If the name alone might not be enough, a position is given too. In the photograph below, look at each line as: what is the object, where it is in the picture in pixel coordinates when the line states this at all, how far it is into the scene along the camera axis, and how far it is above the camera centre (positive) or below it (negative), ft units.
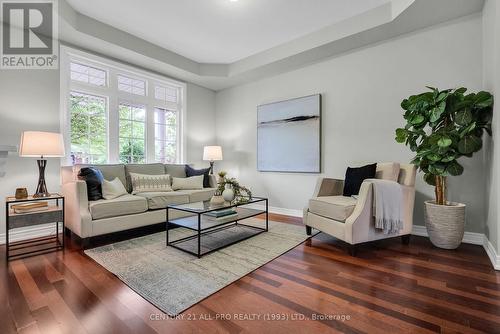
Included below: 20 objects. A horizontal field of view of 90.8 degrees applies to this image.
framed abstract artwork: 12.75 +1.60
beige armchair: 7.75 -1.51
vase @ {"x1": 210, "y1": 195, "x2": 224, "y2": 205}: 9.08 -1.33
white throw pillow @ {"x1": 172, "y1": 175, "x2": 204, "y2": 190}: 12.54 -0.97
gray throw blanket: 7.81 -1.30
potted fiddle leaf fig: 7.60 +0.79
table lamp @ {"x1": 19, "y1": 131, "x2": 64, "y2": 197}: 8.19 +0.56
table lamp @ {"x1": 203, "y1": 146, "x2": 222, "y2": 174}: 15.15 +0.69
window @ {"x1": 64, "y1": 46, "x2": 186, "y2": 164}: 11.20 +2.71
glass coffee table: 8.09 -2.78
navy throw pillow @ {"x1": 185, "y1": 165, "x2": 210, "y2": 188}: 13.68 -0.55
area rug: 5.56 -2.88
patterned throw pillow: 11.27 -0.89
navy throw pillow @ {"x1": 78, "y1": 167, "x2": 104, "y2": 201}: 9.28 -0.66
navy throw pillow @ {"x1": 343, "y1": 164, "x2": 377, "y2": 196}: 9.32 -0.47
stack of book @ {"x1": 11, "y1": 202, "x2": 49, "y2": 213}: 7.97 -1.45
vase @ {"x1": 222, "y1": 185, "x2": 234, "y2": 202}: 9.32 -1.17
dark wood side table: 7.73 -1.93
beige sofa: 8.57 -1.61
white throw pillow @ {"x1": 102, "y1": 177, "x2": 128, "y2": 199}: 9.63 -1.03
